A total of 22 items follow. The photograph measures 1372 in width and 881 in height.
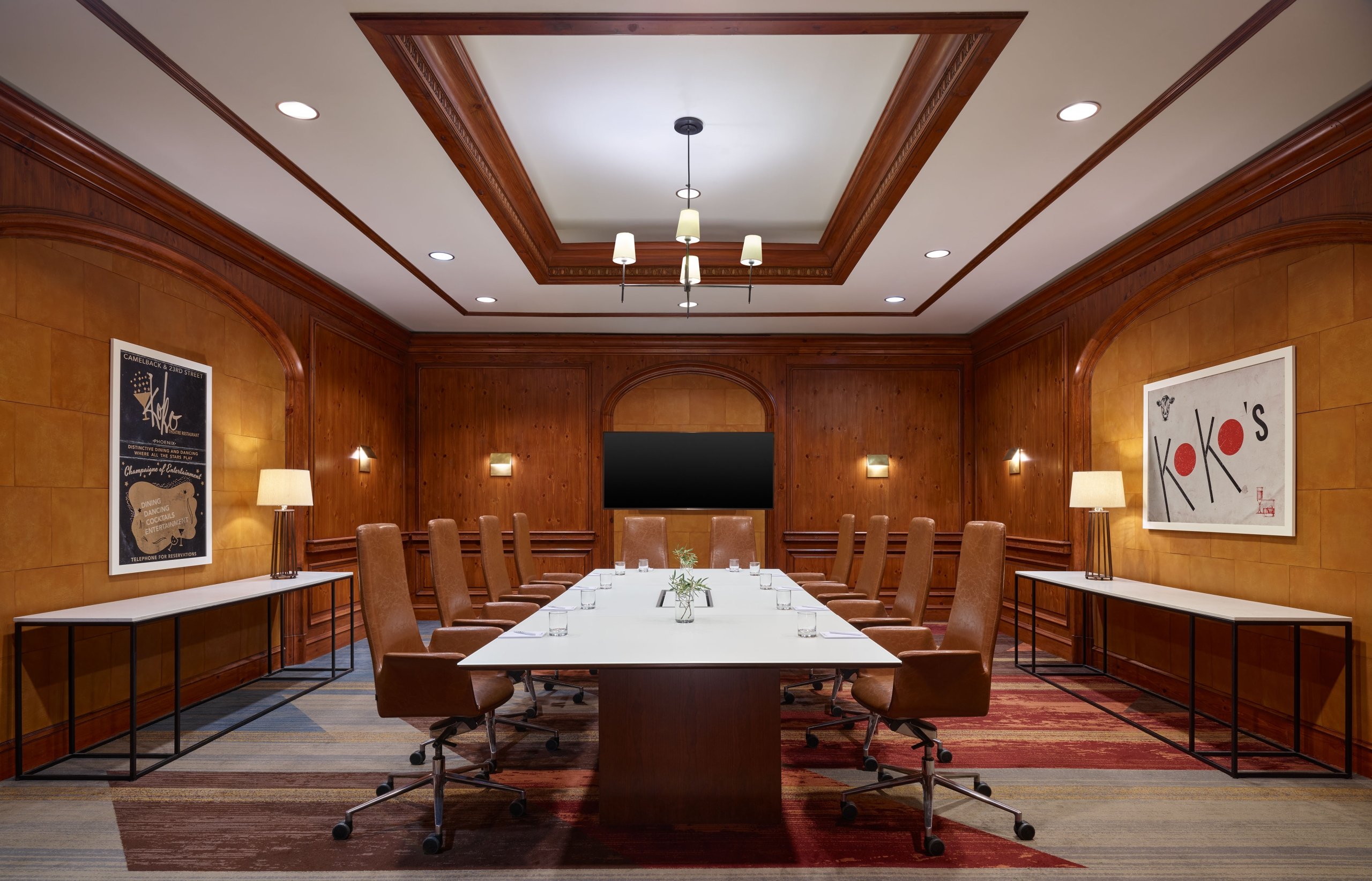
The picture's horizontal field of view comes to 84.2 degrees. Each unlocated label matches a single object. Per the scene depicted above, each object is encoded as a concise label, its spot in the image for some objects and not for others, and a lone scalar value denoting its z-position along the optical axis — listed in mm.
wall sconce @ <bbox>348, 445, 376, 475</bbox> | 7000
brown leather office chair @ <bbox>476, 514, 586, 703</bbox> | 4953
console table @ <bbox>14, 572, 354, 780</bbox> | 3439
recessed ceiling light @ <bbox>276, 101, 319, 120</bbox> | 3346
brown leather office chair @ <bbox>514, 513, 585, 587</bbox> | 5938
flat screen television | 8531
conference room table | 2996
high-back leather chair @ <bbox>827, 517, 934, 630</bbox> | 3928
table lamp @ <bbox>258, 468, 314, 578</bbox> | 5094
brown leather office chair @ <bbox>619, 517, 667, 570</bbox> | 6531
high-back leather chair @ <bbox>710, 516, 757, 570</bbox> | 6566
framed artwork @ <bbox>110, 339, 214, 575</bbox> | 4184
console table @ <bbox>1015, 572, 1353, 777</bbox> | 3488
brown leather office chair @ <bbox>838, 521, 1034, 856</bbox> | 2883
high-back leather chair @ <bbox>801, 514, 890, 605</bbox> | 4992
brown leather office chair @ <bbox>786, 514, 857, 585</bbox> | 5961
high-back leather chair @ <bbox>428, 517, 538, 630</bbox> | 4137
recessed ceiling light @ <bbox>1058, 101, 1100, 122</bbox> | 3340
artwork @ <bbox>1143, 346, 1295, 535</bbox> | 4004
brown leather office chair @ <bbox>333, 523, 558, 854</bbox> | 2916
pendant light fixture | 4027
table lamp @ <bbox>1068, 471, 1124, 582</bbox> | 5102
